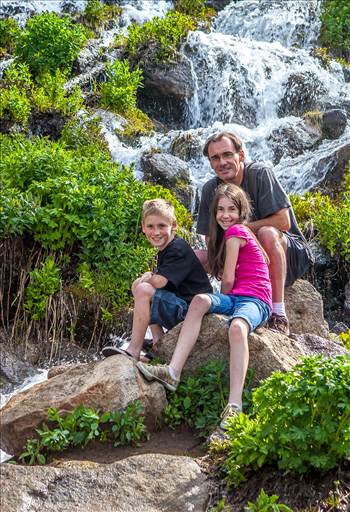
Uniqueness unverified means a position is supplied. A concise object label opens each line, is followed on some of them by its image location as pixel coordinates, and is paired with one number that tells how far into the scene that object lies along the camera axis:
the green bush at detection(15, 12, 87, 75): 12.77
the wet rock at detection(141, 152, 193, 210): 9.90
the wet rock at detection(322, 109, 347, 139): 11.88
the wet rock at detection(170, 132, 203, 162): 11.50
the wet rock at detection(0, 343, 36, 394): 6.13
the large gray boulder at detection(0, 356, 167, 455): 4.74
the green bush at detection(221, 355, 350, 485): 3.85
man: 5.86
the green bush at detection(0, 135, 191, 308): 6.71
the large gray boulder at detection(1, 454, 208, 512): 3.85
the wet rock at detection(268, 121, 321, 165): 11.84
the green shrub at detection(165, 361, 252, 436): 4.93
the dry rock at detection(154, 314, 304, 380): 5.20
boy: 5.38
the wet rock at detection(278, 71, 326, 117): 14.19
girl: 4.88
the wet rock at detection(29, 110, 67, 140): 11.20
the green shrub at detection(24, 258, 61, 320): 6.52
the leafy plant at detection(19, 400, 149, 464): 4.56
